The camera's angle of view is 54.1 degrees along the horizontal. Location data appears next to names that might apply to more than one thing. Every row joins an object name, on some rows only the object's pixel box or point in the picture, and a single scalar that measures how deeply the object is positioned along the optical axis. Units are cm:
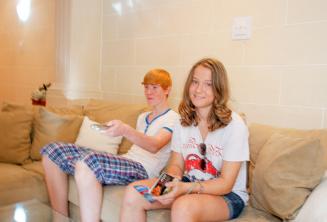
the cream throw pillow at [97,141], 222
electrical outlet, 202
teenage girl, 131
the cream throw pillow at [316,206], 117
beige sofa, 134
